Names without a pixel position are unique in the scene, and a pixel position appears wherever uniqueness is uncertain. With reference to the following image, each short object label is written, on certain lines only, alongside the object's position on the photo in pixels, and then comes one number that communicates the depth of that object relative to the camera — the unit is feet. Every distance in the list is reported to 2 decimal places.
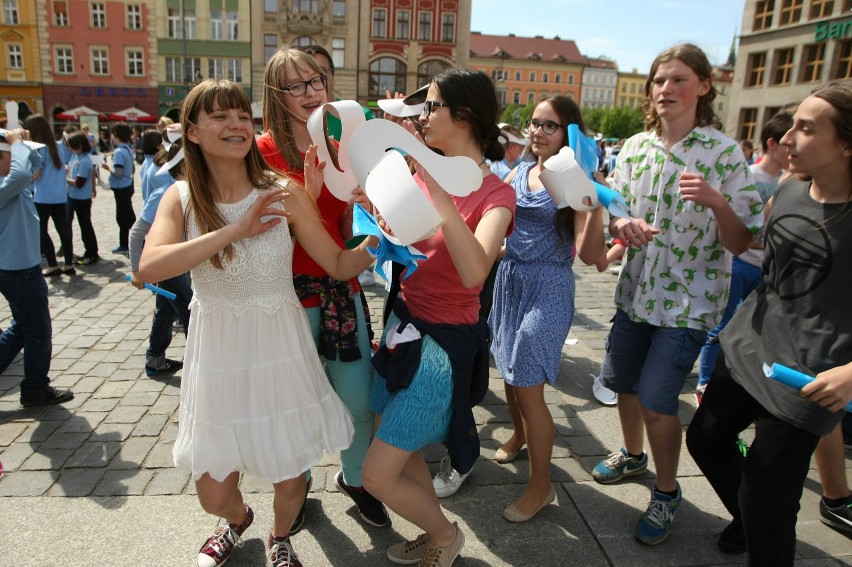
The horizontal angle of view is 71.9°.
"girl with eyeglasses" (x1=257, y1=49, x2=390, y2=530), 7.74
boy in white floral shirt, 7.99
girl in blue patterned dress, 8.90
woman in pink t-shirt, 6.93
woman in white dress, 6.78
